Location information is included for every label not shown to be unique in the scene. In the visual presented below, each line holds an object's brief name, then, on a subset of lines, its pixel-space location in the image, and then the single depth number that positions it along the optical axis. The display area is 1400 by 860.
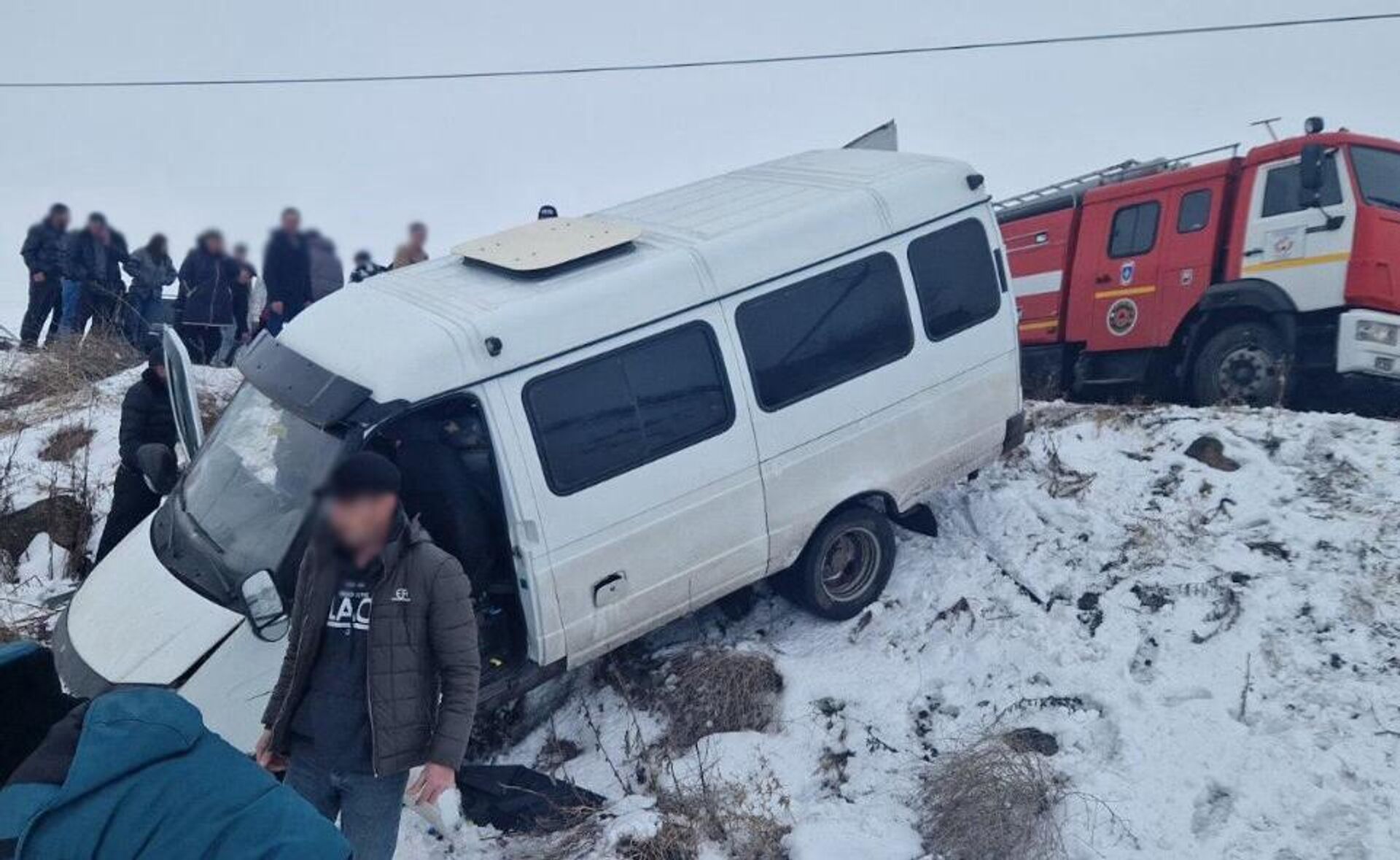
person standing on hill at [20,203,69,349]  9.60
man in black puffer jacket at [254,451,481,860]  3.29
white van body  4.55
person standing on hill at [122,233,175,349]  9.29
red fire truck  7.78
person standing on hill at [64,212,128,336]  9.72
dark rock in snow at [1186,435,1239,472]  6.70
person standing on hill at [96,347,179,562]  6.27
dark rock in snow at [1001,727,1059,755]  4.84
